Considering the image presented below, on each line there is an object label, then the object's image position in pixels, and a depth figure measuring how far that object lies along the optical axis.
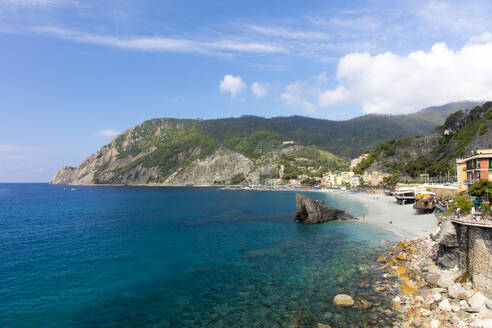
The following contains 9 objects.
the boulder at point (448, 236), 20.54
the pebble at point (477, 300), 15.58
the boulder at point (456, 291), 17.25
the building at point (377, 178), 130.96
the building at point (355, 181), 146.68
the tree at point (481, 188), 37.47
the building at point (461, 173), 50.84
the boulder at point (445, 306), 16.01
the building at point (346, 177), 160.62
